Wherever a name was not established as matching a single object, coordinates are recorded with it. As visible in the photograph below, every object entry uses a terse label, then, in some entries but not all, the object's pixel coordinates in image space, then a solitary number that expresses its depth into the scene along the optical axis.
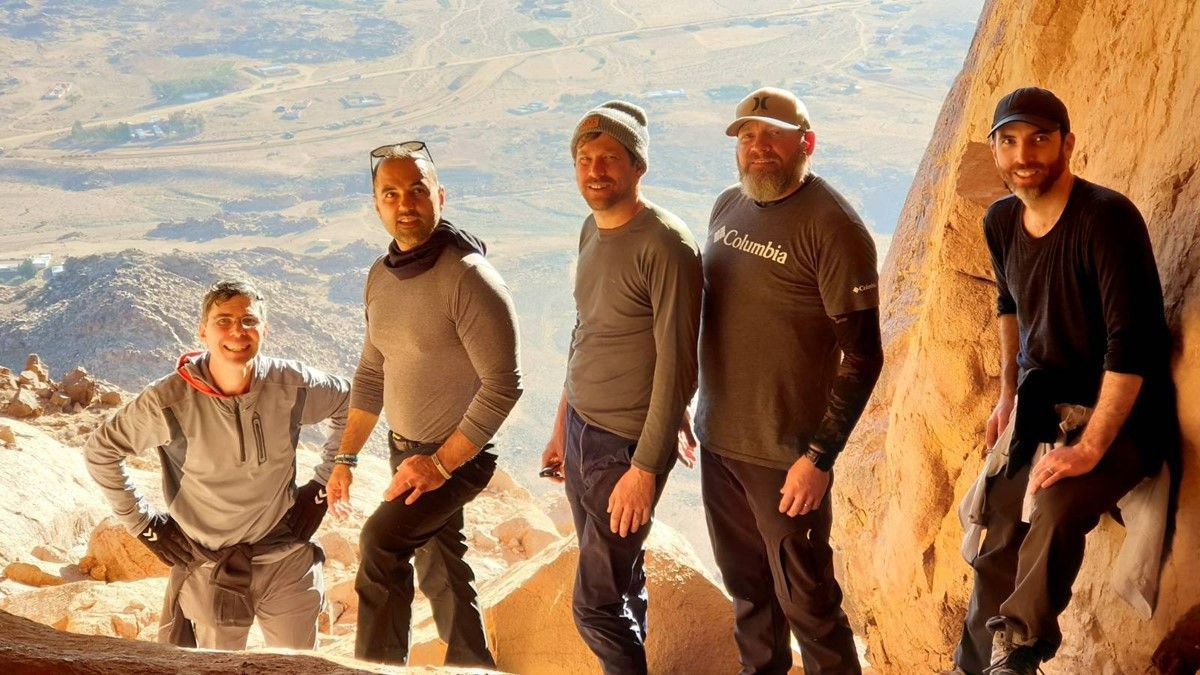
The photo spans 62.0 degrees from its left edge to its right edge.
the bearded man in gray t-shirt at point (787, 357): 3.01
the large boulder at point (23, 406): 10.88
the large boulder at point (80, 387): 11.39
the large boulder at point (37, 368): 11.83
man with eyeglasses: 3.60
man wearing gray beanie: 3.11
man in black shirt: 2.67
